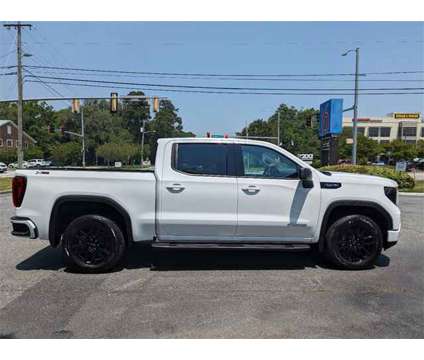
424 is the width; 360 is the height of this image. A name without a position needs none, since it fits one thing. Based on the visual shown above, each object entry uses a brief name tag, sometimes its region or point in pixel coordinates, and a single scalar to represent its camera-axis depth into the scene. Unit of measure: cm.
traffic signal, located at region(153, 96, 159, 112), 2444
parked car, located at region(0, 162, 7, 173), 4852
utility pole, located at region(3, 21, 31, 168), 2756
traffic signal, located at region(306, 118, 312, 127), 3475
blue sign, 2856
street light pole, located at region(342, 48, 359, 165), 2570
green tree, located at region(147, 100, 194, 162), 10690
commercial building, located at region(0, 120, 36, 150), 7469
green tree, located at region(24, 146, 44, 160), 7499
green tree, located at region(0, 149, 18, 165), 6656
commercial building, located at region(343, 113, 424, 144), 11350
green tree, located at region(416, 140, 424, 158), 6976
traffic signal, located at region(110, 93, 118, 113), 2327
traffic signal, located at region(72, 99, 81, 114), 2510
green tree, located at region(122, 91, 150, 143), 11131
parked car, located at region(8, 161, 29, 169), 6378
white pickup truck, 534
